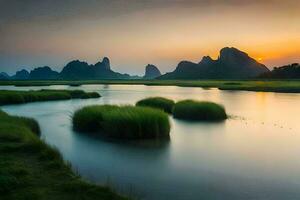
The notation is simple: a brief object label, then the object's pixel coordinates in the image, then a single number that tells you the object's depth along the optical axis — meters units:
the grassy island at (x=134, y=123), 22.64
